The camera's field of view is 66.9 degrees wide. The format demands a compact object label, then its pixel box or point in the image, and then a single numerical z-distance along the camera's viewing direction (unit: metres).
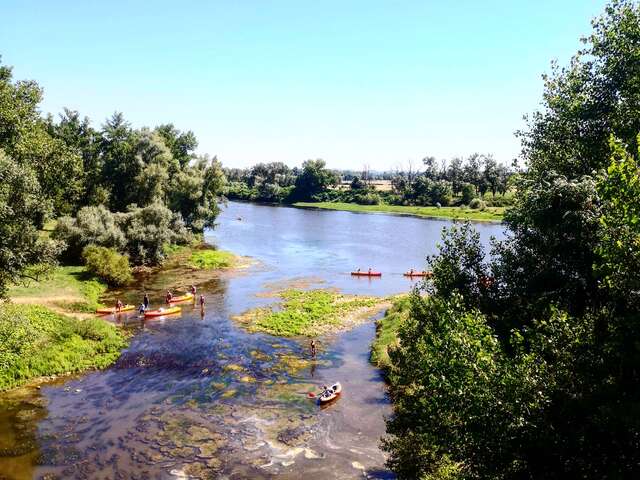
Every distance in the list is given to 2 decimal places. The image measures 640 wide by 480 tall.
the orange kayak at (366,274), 73.25
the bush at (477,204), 164.71
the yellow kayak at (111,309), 49.22
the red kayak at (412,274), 73.81
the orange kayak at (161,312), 49.56
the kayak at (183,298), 54.50
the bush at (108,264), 60.00
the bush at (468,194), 177.62
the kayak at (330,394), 32.31
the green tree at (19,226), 27.23
